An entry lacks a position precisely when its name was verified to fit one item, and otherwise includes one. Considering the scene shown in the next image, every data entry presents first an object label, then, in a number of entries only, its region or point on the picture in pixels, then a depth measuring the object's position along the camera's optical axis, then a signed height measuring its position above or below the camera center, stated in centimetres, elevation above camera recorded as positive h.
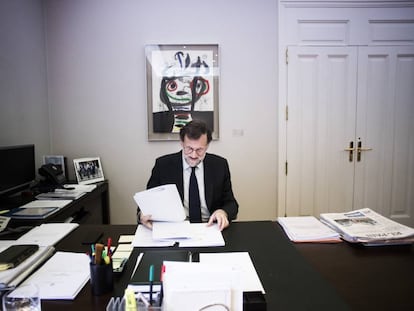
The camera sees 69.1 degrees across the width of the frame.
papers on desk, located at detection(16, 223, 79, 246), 125 -46
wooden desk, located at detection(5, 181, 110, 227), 179 -62
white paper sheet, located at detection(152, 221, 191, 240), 127 -45
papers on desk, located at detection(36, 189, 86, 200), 219 -49
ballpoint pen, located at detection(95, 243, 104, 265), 88 -36
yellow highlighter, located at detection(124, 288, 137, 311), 68 -39
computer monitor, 191 -26
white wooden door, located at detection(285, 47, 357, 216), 310 +0
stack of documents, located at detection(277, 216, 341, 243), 132 -47
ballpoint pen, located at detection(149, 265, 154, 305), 77 -40
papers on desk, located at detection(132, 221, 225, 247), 123 -46
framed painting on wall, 295 +42
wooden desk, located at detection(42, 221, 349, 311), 83 -48
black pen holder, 87 -43
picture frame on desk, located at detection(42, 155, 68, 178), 277 -28
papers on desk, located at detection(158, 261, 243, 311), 71 -38
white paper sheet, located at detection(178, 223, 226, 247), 122 -46
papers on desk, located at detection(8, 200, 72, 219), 172 -49
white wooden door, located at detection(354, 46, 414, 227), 316 -4
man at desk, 179 -30
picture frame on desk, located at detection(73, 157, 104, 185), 277 -39
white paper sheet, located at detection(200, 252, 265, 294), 90 -47
